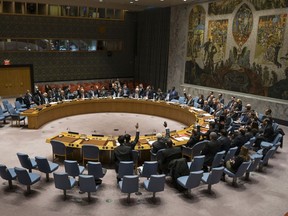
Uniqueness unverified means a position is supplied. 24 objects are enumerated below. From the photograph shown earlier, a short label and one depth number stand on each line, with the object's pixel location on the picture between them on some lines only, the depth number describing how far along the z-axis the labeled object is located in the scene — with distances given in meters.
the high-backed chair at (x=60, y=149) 8.43
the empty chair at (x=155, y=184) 6.41
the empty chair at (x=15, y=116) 12.59
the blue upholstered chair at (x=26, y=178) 6.59
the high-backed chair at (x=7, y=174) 6.84
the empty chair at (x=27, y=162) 7.49
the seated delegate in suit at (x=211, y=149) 7.80
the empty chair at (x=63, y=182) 6.42
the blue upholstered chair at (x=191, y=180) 6.59
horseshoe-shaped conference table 8.77
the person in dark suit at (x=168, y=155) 7.28
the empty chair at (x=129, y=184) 6.34
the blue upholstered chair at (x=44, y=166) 7.22
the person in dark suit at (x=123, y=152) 7.24
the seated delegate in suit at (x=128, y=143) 7.42
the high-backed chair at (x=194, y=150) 8.56
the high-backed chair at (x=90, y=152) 8.12
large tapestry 13.89
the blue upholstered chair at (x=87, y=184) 6.32
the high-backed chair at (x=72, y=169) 7.09
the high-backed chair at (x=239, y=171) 7.25
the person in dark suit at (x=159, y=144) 7.88
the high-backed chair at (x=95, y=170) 6.97
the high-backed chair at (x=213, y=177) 6.89
